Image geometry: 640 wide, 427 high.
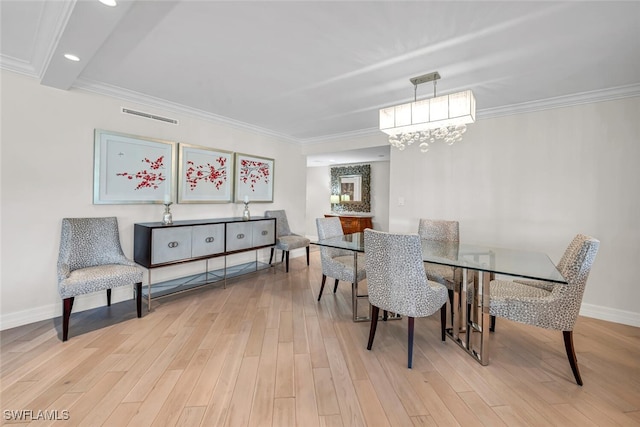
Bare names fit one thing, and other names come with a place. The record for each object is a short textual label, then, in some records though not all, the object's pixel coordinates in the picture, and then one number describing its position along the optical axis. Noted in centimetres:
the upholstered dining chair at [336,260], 279
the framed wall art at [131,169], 290
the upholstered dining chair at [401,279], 194
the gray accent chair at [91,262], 229
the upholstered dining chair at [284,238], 433
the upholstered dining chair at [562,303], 175
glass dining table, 191
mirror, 676
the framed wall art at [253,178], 429
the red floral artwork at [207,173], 368
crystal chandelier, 213
